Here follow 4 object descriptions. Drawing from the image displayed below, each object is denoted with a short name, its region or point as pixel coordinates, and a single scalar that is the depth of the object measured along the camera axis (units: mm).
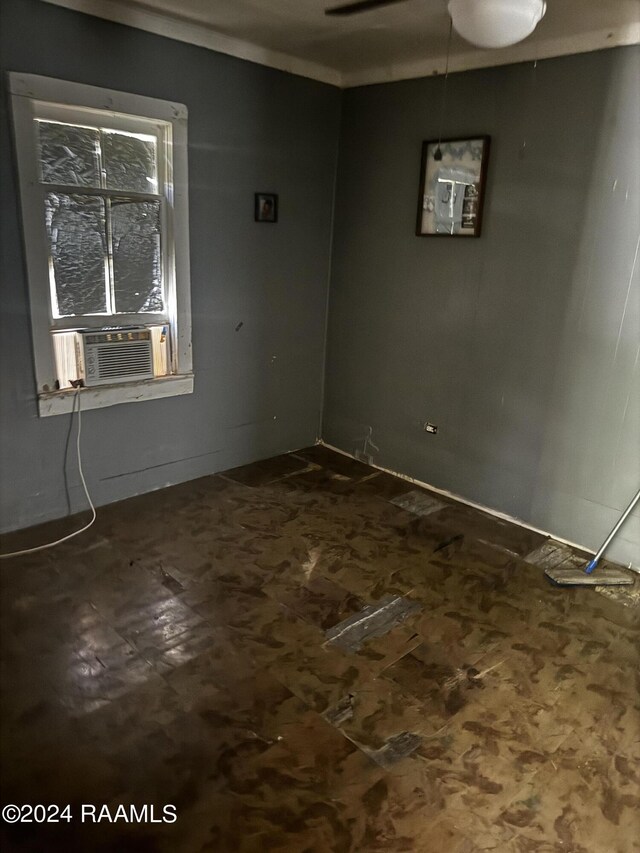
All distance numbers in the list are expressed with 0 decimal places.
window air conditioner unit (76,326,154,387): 2973
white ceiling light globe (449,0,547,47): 2092
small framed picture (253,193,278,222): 3490
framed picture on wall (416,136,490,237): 3162
